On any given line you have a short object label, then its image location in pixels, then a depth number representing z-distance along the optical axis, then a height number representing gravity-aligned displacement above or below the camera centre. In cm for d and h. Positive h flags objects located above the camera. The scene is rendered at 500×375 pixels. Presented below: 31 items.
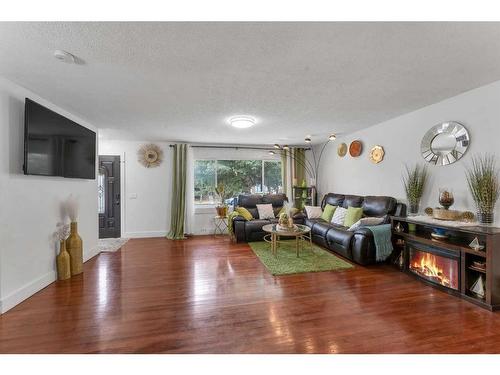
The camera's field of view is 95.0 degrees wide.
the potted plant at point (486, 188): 247 -1
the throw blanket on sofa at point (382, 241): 330 -78
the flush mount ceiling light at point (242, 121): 346 +103
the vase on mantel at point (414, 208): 338 -30
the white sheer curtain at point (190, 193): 572 -14
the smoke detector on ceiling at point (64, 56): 177 +105
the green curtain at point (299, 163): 632 +69
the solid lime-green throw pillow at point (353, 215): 403 -49
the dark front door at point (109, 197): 532 -21
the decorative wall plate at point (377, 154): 409 +62
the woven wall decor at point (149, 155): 548 +79
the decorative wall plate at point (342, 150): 512 +87
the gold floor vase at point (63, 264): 296 -99
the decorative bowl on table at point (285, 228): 389 -68
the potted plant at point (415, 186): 333 +3
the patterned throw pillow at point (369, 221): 359 -52
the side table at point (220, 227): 583 -99
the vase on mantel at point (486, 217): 248 -31
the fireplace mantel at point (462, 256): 220 -75
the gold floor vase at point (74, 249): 312 -83
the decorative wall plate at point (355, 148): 463 +82
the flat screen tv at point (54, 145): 243 +54
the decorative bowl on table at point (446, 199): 284 -14
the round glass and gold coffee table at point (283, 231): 377 -72
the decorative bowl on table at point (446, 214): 278 -33
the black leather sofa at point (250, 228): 486 -85
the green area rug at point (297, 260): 324 -114
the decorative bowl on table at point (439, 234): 277 -56
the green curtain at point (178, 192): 547 -9
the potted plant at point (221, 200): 552 -31
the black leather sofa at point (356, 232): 333 -73
